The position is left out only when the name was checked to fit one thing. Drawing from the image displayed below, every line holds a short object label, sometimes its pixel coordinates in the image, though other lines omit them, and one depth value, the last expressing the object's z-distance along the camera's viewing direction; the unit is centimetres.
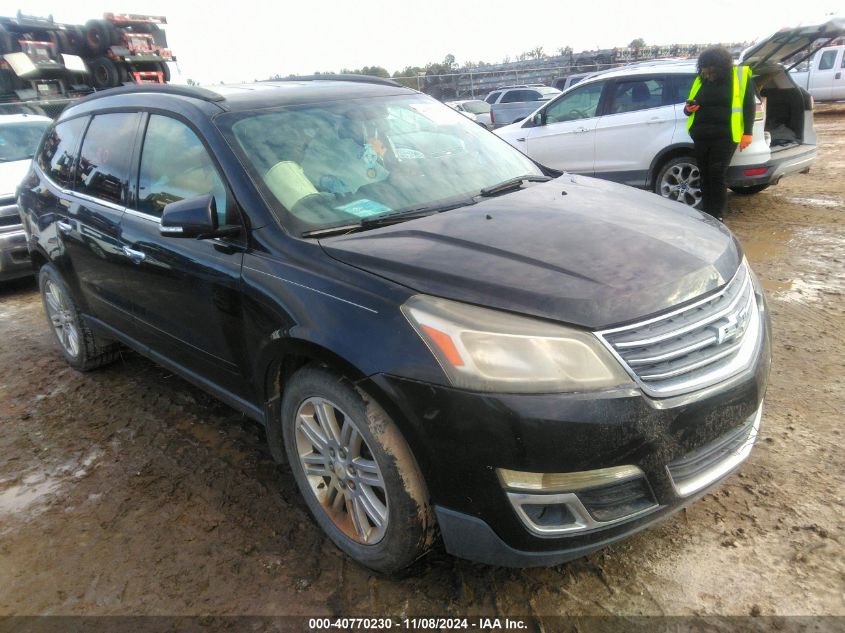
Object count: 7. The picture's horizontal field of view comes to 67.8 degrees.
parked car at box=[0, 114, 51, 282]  619
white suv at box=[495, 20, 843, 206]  689
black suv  189
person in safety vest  608
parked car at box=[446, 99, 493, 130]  1828
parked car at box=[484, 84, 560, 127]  1786
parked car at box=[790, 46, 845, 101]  1900
